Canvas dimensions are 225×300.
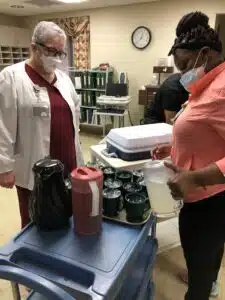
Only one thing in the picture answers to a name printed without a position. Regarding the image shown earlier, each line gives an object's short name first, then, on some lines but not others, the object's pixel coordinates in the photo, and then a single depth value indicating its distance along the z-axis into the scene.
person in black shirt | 1.81
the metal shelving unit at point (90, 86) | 4.88
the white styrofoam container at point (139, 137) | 1.67
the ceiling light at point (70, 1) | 4.10
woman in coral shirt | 0.89
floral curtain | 5.03
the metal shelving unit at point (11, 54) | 5.47
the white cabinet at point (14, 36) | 5.28
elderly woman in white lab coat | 1.39
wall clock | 4.49
